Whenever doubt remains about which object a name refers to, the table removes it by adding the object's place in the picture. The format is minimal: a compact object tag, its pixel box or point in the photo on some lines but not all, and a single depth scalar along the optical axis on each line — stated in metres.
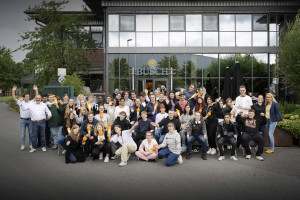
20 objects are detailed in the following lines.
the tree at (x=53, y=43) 21.92
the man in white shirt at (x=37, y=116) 8.72
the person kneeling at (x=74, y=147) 7.33
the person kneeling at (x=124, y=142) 7.38
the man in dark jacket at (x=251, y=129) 7.74
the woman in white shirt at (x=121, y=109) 9.17
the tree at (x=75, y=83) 17.38
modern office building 20.61
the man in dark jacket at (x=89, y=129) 7.90
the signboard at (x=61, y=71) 16.06
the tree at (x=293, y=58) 14.19
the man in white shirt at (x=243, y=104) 8.92
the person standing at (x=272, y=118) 8.41
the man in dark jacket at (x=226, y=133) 7.73
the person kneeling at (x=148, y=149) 7.48
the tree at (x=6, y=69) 34.06
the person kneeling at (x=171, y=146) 7.18
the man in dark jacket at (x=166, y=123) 8.21
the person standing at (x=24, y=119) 8.82
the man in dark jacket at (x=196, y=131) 7.94
